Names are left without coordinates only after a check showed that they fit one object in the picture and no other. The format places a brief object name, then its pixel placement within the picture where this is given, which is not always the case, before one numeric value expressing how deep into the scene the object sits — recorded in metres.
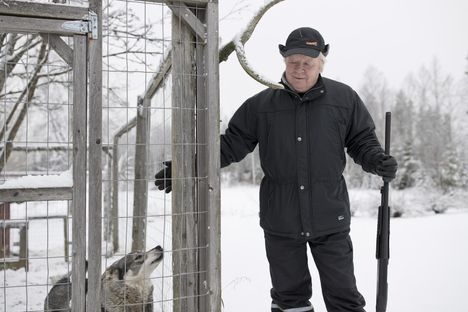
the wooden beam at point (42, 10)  2.32
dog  3.25
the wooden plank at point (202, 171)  2.82
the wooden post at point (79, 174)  2.43
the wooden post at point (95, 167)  2.46
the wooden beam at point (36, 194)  2.41
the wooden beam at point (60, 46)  2.47
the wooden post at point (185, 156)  2.84
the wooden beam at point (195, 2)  2.71
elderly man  2.78
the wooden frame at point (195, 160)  2.74
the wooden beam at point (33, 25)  2.33
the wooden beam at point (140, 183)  4.48
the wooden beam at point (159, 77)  3.23
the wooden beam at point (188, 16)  2.72
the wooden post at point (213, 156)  2.72
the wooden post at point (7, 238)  6.78
